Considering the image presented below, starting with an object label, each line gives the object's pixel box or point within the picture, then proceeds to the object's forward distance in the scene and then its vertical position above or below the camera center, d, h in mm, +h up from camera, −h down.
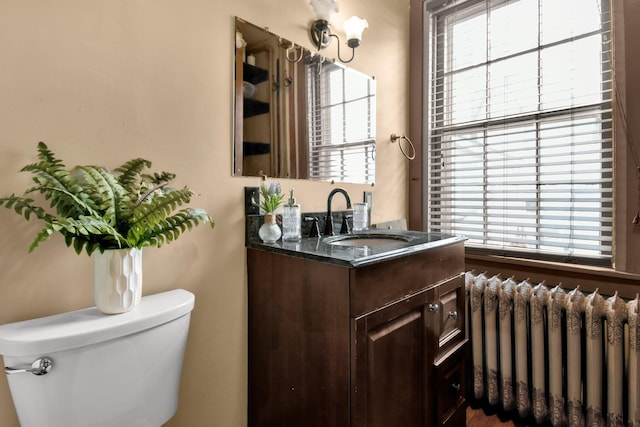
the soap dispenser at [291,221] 1311 -43
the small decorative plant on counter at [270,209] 1237 +6
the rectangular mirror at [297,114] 1293 +448
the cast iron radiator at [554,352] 1341 -651
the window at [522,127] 1549 +438
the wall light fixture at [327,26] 1496 +877
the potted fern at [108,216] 765 -12
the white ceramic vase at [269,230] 1233 -74
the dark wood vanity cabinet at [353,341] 957 -440
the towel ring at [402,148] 2031 +418
